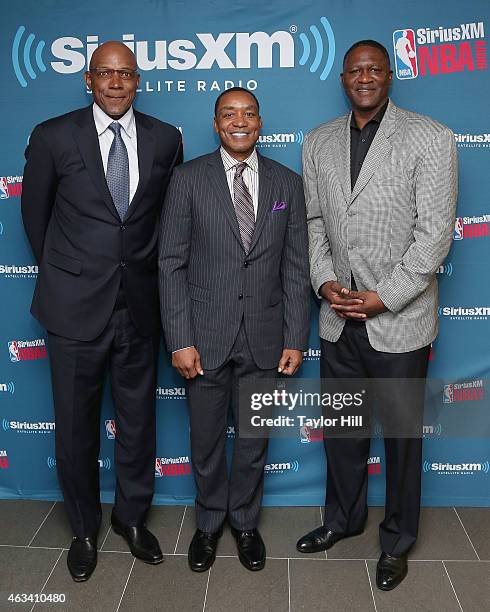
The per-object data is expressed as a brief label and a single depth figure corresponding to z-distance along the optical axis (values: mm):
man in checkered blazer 2287
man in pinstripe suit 2359
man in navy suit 2330
